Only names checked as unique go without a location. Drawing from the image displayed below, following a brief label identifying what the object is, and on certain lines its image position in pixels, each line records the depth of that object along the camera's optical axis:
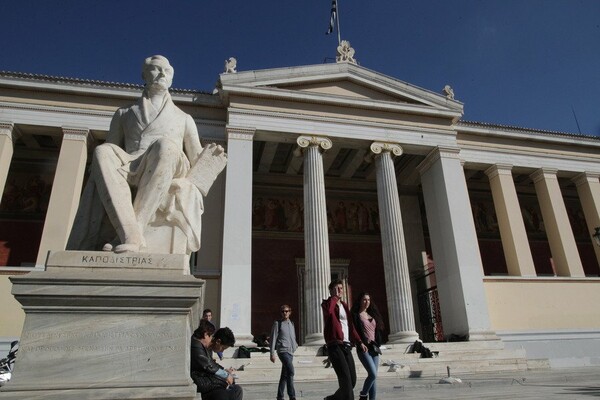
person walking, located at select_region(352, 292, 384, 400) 5.34
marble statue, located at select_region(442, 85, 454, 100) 17.42
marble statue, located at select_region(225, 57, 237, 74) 15.51
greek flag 20.62
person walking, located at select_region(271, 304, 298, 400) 6.54
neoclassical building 13.60
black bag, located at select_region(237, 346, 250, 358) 11.00
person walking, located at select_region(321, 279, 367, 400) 4.53
